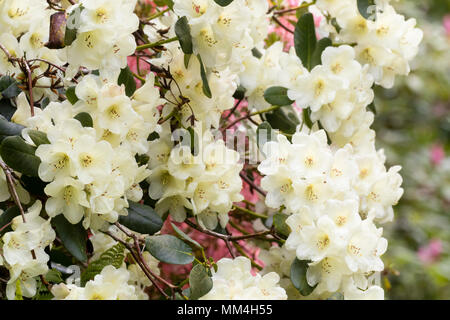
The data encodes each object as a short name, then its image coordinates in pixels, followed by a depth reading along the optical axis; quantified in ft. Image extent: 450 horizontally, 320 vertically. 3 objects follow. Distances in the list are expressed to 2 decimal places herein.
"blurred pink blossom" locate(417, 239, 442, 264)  10.43
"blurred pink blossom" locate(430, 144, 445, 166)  11.87
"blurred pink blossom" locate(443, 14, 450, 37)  12.20
